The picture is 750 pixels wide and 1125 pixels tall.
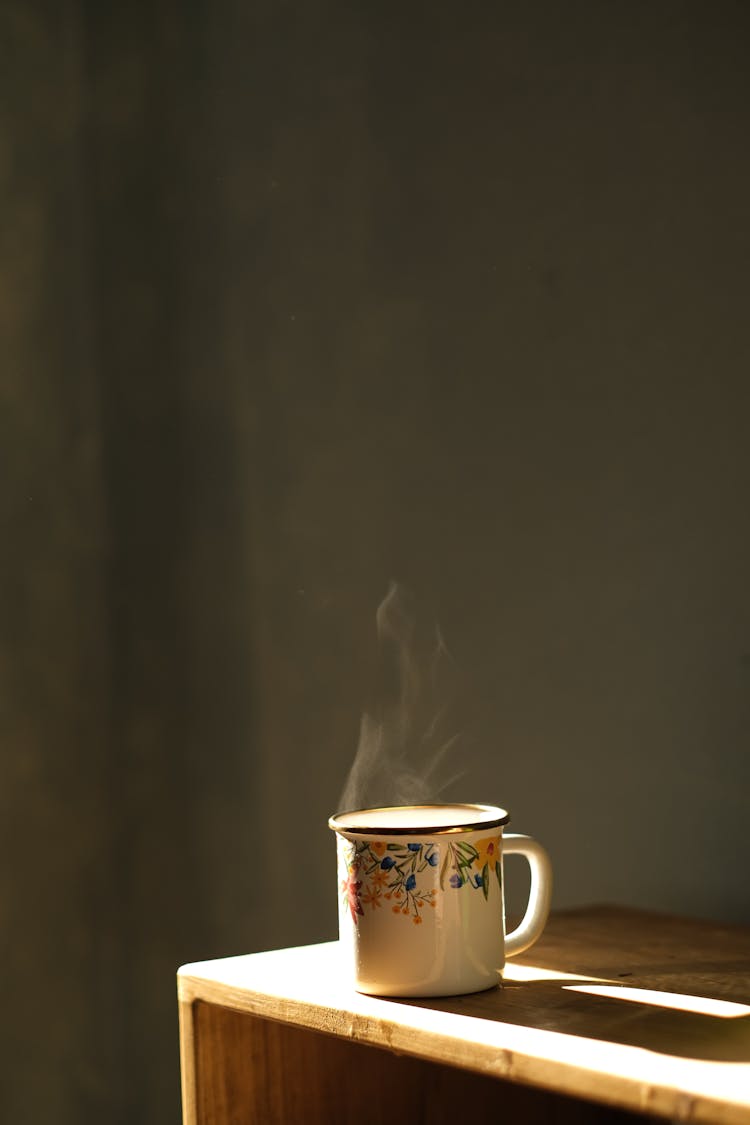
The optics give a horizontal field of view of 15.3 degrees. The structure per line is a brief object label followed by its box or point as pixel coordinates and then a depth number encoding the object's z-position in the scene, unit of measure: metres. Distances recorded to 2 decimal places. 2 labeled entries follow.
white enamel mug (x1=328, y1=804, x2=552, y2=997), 1.35
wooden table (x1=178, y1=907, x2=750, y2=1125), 1.23
